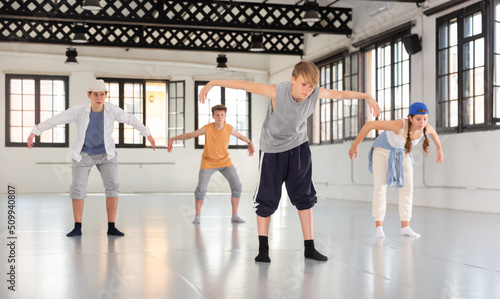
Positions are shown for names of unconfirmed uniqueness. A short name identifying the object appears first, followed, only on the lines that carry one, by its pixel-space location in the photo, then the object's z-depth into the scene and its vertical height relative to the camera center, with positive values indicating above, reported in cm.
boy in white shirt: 558 +14
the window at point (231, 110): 1858 +130
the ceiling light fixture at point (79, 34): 1288 +245
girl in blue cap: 550 -4
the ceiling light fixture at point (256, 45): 1339 +230
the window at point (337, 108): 1355 +104
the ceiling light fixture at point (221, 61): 1617 +238
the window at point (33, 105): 1709 +131
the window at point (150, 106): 1791 +135
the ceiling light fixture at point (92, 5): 971 +230
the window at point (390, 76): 1170 +150
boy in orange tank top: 729 -6
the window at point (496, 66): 931 +130
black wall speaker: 1105 +194
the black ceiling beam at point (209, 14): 1176 +274
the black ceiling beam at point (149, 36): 1382 +276
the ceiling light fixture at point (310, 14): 1070 +238
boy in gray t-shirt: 399 +1
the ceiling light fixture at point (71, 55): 1548 +244
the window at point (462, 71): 959 +131
